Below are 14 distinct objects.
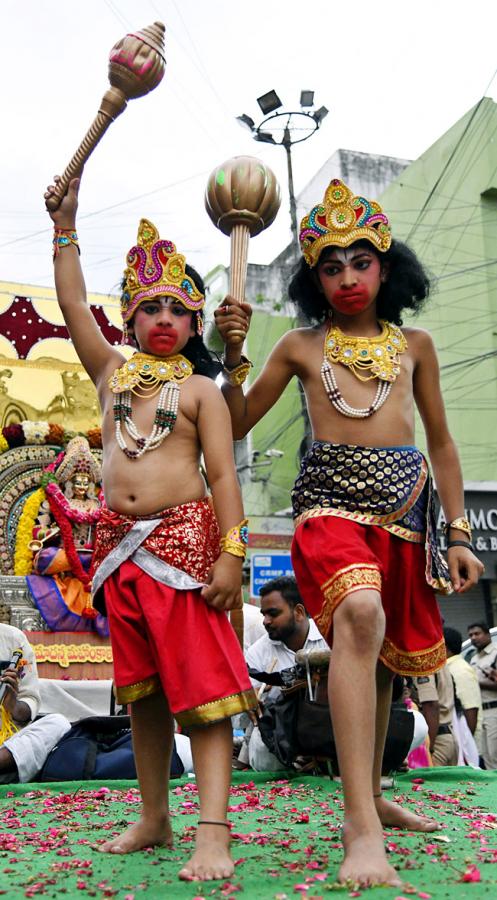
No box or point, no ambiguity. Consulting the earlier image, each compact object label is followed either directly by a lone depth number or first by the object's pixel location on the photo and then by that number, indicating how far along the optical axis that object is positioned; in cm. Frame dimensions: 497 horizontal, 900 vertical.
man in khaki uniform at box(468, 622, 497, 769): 820
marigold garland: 817
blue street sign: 1160
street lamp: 1223
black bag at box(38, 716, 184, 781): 502
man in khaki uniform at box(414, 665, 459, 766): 643
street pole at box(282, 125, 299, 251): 1284
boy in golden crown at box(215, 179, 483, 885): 281
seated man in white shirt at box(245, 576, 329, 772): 560
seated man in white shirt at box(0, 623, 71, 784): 505
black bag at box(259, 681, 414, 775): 470
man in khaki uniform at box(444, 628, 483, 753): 742
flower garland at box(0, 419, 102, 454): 861
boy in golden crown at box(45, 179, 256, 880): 269
